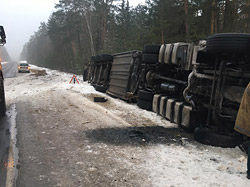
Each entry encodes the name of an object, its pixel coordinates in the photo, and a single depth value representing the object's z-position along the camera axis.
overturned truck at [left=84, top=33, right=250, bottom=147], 3.86
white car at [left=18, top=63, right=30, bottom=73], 32.47
